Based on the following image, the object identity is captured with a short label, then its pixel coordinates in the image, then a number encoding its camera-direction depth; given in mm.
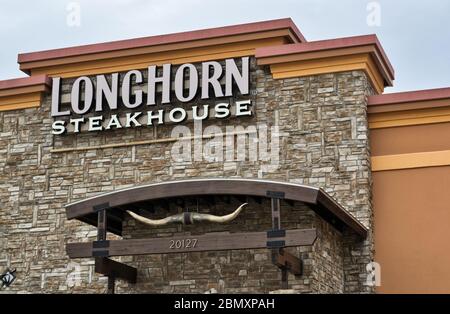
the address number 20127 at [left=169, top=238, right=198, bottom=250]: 16797
